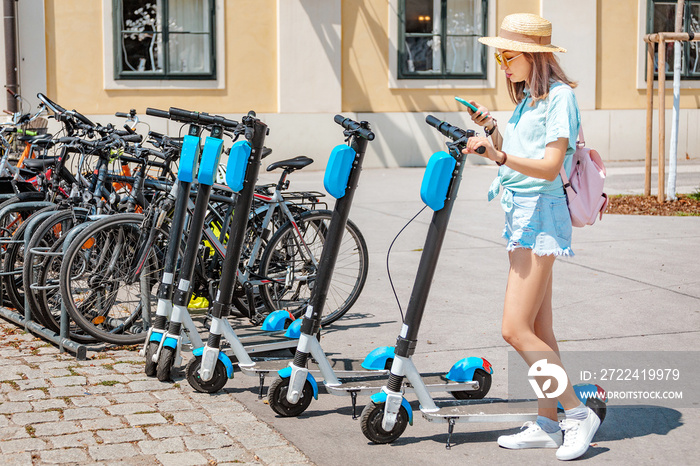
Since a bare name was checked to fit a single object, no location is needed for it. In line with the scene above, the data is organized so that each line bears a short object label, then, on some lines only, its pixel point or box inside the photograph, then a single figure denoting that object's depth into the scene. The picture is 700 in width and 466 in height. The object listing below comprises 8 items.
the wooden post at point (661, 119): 11.30
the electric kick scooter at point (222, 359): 4.62
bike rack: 5.40
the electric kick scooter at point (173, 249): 4.93
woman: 3.75
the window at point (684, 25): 18.86
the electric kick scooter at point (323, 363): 4.26
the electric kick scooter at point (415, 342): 3.84
